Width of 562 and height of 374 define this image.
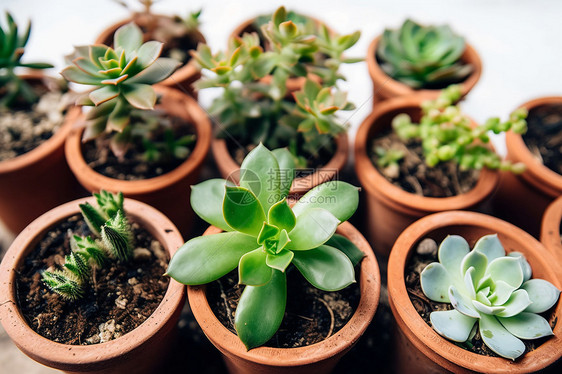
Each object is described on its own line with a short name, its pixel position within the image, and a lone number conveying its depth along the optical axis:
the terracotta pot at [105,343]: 0.30
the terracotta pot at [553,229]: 0.35
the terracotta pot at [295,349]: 0.30
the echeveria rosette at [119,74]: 0.34
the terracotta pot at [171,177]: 0.38
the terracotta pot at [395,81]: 0.44
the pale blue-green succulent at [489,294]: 0.32
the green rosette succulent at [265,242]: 0.30
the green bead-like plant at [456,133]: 0.37
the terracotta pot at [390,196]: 0.38
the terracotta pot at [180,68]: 0.43
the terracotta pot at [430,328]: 0.31
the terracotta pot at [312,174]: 0.36
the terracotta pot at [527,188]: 0.39
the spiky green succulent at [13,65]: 0.40
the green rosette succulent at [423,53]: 0.44
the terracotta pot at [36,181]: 0.39
